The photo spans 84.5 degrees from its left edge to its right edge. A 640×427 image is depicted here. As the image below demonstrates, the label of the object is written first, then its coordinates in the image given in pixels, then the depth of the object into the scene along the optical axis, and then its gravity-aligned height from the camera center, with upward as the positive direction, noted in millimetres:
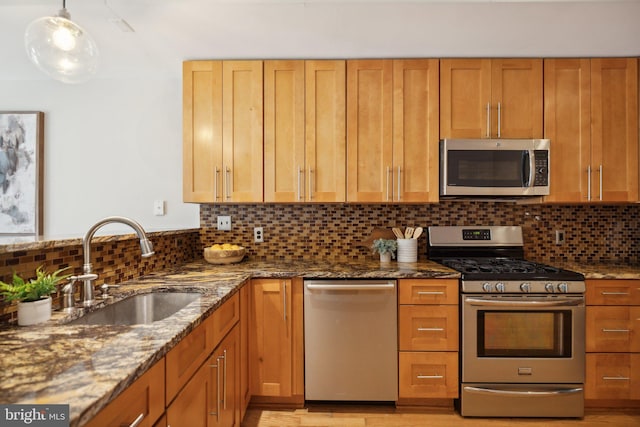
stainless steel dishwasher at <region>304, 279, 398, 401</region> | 2064 -754
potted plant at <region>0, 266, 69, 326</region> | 1076 -266
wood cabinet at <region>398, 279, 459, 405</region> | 2061 -748
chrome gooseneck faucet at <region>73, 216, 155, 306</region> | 1317 -173
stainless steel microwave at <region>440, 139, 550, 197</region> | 2303 +281
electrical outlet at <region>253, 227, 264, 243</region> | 2701 -186
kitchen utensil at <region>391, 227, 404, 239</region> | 2550 -161
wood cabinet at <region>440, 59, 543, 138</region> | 2340 +757
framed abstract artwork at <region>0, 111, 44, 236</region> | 2744 +301
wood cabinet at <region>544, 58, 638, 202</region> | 2318 +549
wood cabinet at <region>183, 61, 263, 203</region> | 2375 +553
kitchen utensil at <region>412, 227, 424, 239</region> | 2524 -152
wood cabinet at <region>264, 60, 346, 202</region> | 2361 +537
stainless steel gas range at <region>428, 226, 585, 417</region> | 2004 -762
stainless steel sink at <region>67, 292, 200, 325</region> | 1449 -424
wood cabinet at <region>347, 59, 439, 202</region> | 2352 +548
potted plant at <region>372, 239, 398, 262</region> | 2443 -255
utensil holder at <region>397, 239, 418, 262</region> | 2469 -275
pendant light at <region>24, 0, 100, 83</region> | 1342 +643
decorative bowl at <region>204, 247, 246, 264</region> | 2357 -303
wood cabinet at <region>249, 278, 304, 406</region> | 2102 -762
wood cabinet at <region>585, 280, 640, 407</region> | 2033 -745
